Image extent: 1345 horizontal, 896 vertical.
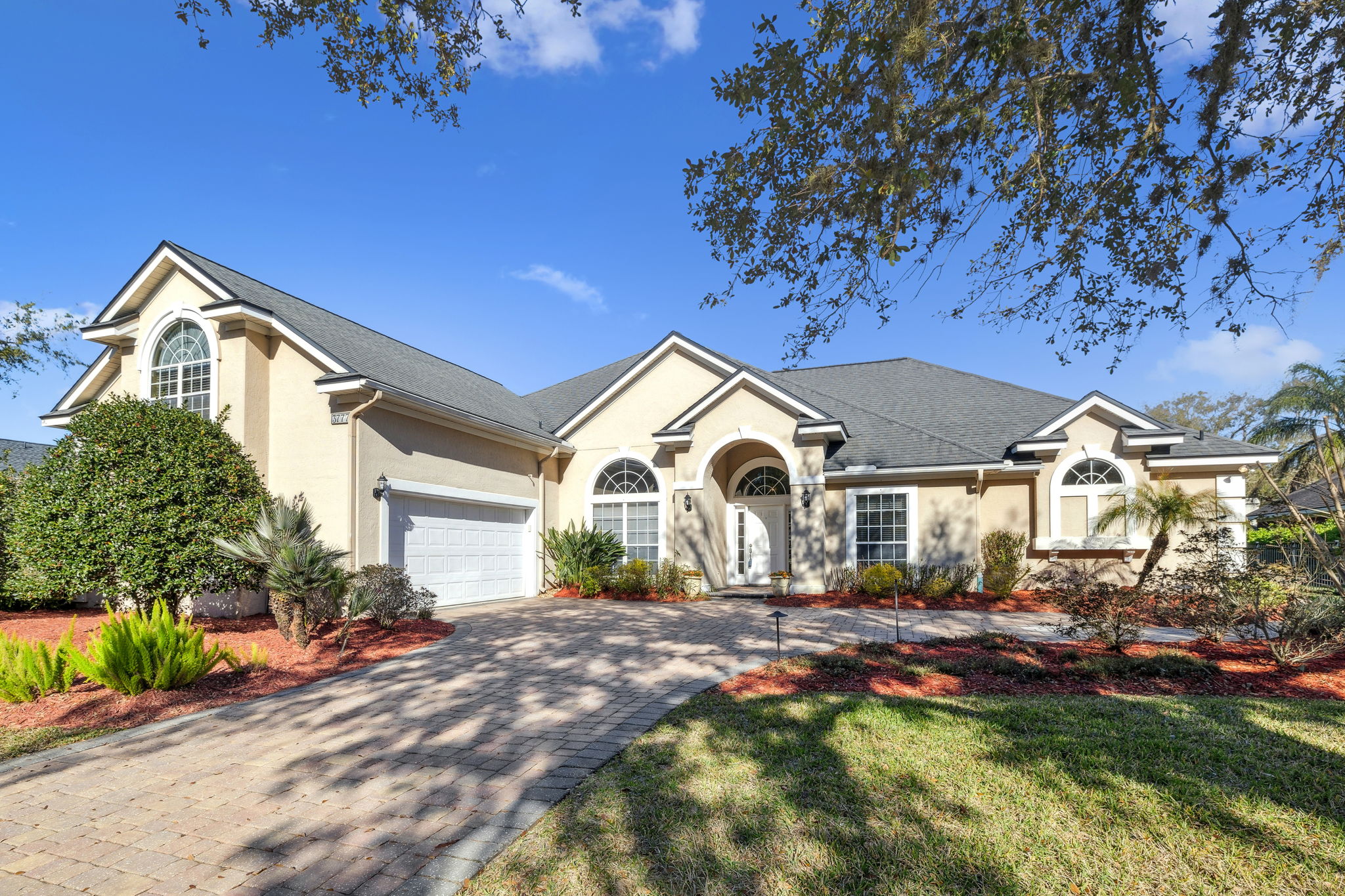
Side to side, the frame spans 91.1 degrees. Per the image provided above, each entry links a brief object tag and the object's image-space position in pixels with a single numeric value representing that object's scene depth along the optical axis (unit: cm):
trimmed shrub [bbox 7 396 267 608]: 992
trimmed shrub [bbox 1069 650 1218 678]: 714
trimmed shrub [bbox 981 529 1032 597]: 1443
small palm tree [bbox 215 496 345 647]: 904
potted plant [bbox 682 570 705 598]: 1570
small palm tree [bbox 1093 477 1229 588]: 1196
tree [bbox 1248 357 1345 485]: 2347
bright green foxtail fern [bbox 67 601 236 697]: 671
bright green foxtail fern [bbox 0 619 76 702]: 667
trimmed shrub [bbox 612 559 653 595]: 1571
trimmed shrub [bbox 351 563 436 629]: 1009
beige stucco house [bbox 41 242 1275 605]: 1266
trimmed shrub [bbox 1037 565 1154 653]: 805
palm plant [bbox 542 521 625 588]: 1673
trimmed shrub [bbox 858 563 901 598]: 1433
